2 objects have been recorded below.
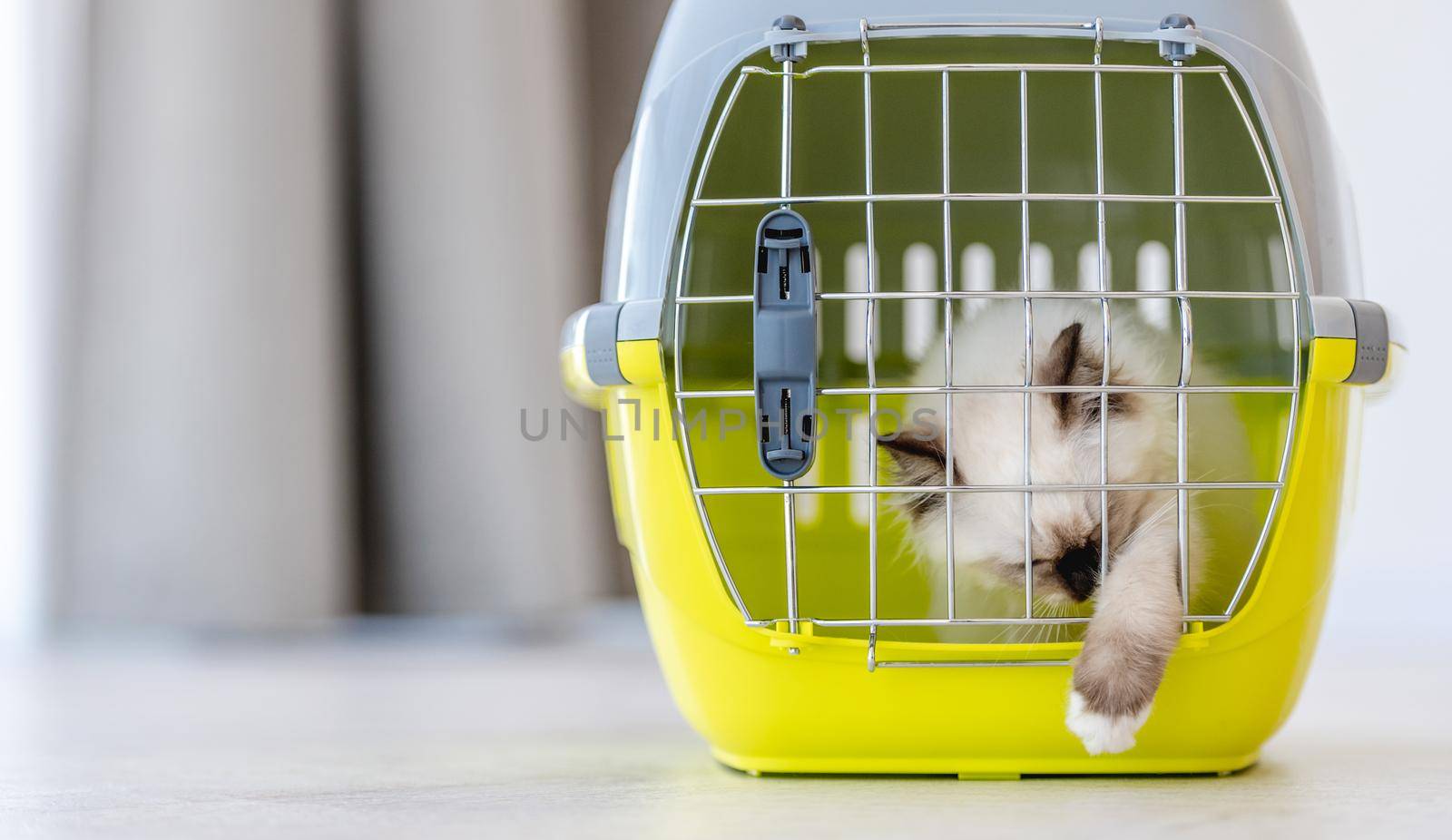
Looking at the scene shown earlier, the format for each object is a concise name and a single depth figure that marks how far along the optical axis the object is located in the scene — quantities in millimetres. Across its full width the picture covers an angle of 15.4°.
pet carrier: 1946
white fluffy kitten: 1933
